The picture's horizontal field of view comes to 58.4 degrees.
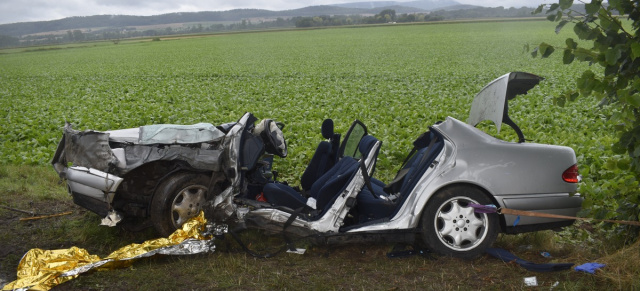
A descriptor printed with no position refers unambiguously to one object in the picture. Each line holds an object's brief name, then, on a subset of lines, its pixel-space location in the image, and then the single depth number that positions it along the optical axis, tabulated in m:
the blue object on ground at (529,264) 4.55
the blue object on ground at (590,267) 4.38
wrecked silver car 4.87
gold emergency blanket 4.38
